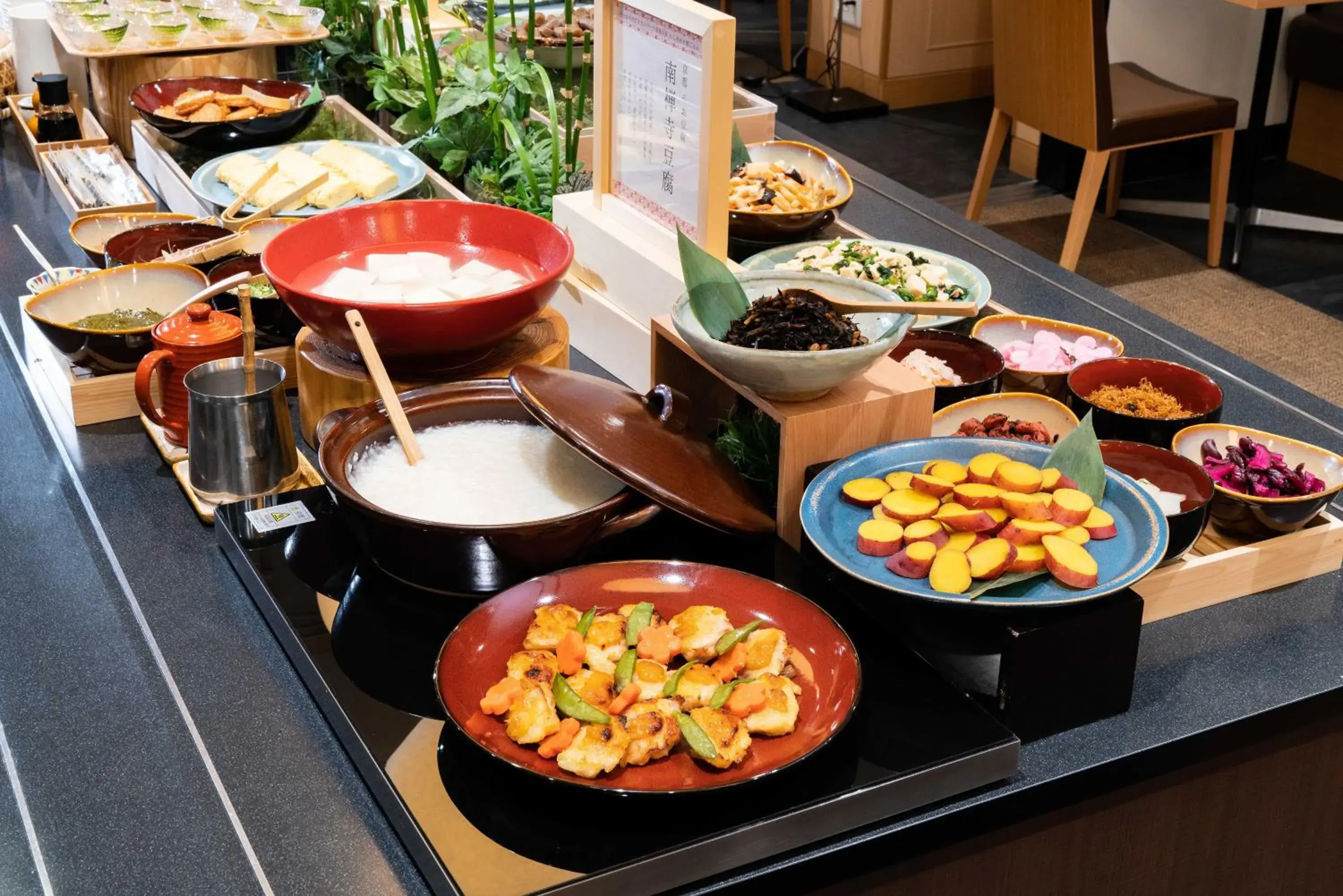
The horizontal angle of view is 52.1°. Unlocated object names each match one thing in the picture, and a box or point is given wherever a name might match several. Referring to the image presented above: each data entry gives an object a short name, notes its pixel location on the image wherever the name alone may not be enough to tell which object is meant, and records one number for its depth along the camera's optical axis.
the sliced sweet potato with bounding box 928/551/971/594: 1.00
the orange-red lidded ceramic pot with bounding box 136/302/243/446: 1.39
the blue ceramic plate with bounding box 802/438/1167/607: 1.00
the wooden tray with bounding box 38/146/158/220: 2.04
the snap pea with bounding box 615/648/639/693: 0.95
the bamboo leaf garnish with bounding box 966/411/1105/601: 1.10
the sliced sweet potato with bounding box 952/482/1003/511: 1.07
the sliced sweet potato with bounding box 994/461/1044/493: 1.08
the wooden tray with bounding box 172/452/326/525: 1.32
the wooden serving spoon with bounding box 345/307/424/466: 1.20
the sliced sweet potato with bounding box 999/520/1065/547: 1.03
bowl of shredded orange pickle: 1.31
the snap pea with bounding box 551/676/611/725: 0.91
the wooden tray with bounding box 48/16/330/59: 2.36
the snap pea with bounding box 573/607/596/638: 1.00
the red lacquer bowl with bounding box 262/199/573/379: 1.34
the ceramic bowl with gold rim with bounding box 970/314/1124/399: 1.53
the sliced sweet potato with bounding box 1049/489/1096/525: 1.05
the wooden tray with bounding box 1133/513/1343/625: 1.15
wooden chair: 3.56
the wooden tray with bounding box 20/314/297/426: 1.50
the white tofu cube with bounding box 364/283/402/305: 1.41
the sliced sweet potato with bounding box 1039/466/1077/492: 1.09
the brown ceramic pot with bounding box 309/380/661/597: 1.07
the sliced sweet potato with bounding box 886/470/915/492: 1.13
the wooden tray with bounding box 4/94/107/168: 2.38
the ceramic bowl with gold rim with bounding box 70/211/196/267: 1.88
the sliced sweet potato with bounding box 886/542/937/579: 1.03
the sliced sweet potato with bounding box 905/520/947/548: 1.06
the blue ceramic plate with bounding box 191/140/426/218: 1.96
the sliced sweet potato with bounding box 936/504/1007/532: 1.05
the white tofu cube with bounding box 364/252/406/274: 1.49
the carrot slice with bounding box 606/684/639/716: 0.93
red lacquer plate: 0.89
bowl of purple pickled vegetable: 1.18
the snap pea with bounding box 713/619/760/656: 0.98
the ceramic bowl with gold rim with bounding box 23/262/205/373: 1.50
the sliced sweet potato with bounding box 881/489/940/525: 1.08
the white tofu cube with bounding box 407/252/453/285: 1.47
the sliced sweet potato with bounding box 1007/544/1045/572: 1.01
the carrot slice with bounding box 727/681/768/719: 0.92
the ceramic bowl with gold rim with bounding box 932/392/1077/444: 1.32
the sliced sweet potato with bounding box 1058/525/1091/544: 1.04
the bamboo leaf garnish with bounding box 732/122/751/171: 1.96
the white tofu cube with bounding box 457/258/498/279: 1.49
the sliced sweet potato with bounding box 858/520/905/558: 1.06
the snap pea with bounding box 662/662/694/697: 0.95
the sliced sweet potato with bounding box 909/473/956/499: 1.10
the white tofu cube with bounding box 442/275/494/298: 1.42
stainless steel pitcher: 1.28
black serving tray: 0.86
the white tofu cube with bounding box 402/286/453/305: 1.41
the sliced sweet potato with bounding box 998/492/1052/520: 1.06
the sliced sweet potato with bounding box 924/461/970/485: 1.11
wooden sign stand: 1.33
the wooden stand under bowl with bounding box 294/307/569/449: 1.41
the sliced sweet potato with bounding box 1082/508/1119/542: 1.06
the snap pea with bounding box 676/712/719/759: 0.88
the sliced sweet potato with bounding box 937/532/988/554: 1.04
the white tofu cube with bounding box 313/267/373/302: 1.42
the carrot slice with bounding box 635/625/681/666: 0.98
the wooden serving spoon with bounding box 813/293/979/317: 1.13
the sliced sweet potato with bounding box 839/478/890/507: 1.12
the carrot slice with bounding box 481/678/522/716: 0.92
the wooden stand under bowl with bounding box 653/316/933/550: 1.15
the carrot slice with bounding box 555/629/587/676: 0.97
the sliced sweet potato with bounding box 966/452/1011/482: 1.11
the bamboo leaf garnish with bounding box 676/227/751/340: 1.21
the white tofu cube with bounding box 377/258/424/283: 1.45
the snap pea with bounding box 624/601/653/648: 1.00
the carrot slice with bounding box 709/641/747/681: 0.96
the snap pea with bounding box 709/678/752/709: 0.93
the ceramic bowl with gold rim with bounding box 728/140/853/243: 1.78
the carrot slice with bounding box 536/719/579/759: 0.89
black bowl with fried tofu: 2.18
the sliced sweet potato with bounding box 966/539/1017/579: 1.01
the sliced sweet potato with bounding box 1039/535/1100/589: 0.99
